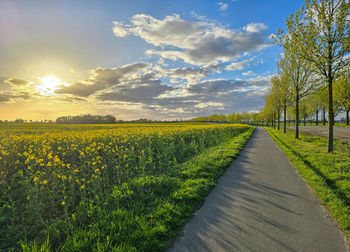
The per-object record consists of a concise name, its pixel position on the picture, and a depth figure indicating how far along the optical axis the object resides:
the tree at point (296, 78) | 17.67
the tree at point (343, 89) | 34.84
